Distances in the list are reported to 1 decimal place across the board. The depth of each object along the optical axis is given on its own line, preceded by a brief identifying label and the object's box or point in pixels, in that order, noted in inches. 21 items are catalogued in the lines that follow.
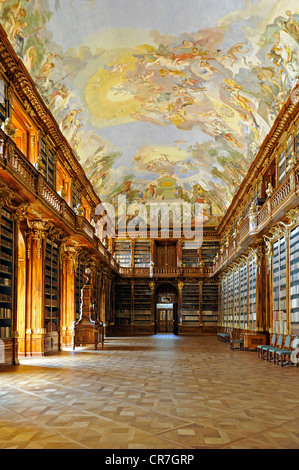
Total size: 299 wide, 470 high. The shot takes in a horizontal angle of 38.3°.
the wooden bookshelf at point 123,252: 1155.5
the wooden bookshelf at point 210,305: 1103.0
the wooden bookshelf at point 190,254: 1143.0
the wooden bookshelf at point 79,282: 714.8
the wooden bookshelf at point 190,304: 1110.4
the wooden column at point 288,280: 475.5
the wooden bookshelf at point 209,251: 1138.7
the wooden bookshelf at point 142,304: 1132.5
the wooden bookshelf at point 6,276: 386.6
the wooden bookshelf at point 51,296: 535.5
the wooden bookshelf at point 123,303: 1130.0
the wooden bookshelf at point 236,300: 809.5
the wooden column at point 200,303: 1101.1
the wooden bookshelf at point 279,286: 501.8
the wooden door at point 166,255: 1167.6
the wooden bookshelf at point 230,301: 889.5
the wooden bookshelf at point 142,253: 1157.7
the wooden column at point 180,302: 1107.9
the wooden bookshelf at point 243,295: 739.4
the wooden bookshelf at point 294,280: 449.1
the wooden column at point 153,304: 1126.4
